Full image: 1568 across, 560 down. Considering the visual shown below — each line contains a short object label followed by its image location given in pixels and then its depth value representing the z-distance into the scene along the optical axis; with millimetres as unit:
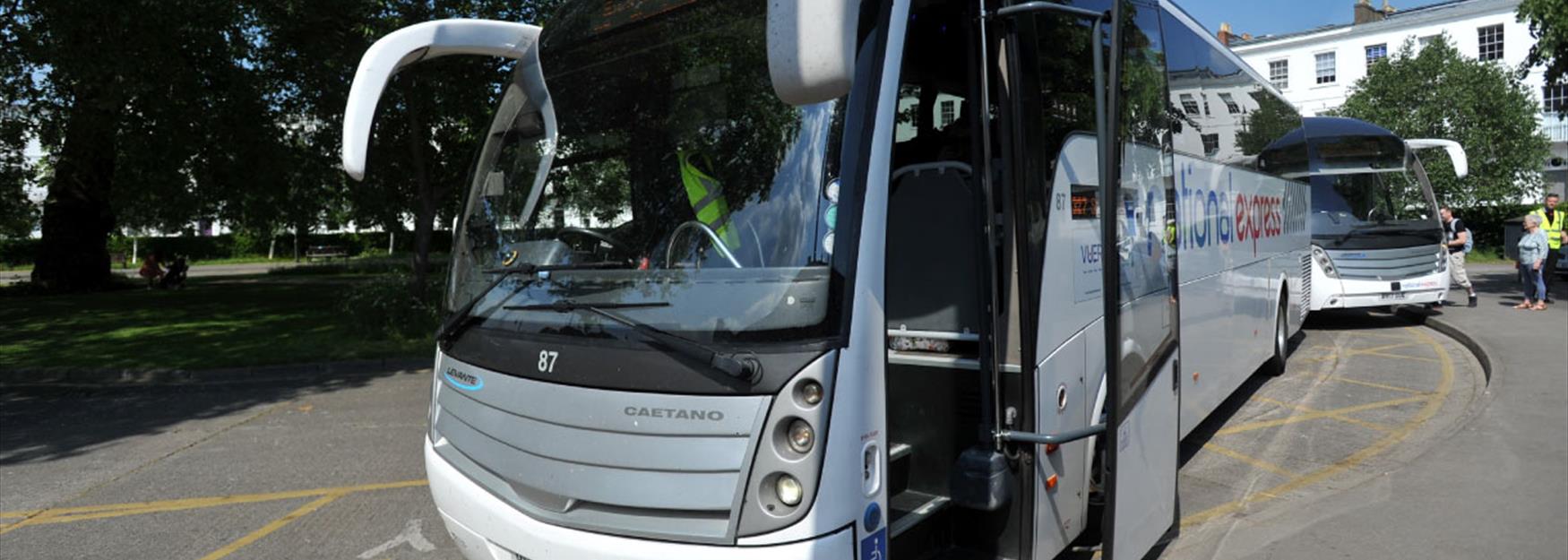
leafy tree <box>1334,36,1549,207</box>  32219
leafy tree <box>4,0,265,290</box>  13305
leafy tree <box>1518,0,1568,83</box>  13539
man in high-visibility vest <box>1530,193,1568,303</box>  15312
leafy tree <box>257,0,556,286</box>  13023
